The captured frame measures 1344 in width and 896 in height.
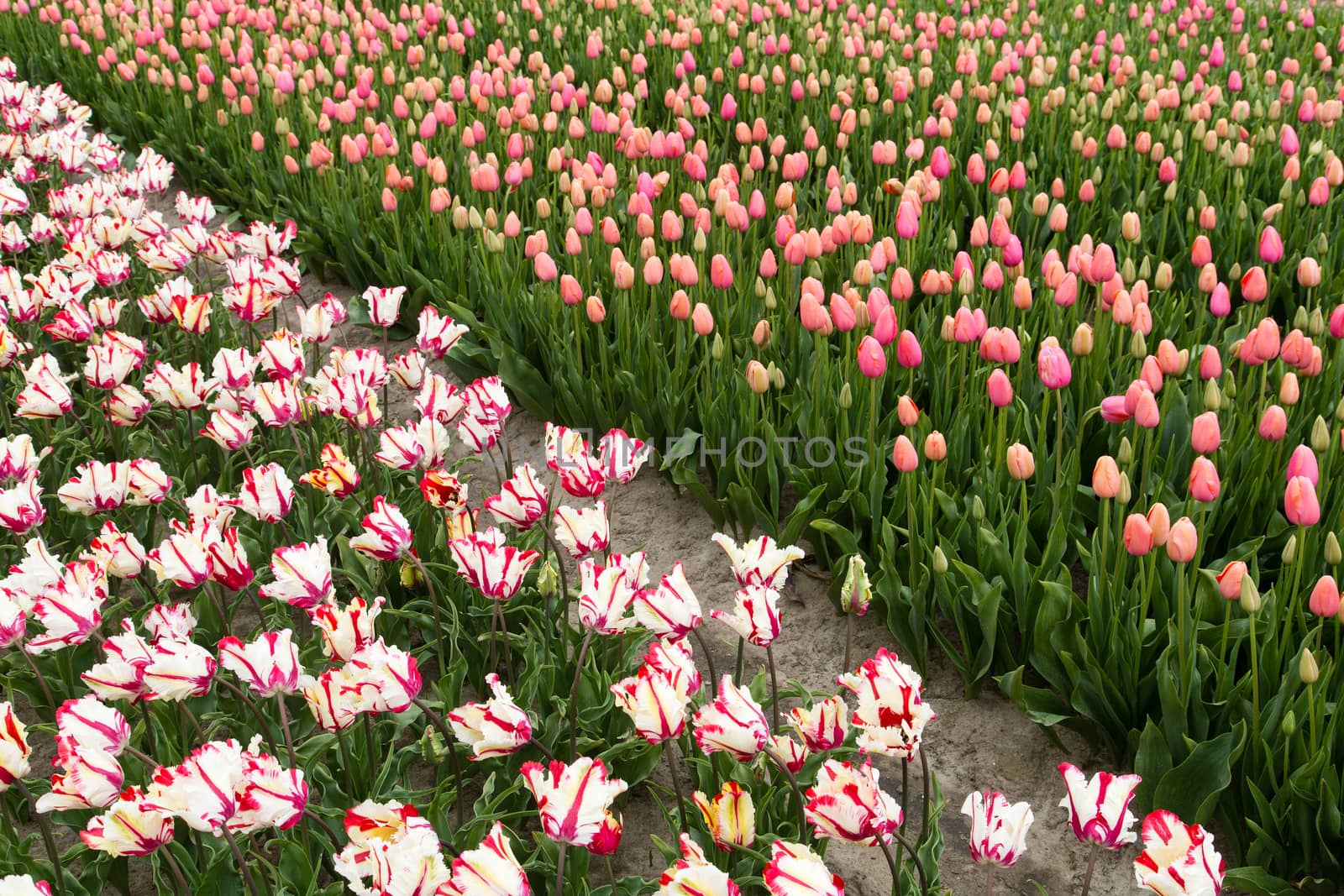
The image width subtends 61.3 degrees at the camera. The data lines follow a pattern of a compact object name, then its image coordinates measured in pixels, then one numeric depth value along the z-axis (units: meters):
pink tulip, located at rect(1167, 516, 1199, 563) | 1.99
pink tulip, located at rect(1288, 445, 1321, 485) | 2.07
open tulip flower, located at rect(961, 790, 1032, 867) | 1.56
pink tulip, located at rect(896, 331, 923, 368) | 2.78
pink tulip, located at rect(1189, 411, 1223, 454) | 2.25
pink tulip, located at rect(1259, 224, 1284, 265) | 3.24
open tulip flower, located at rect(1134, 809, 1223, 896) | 1.33
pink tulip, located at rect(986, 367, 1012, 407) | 2.61
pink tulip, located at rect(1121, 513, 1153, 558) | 2.04
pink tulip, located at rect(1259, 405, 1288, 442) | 2.38
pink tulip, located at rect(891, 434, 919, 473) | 2.48
